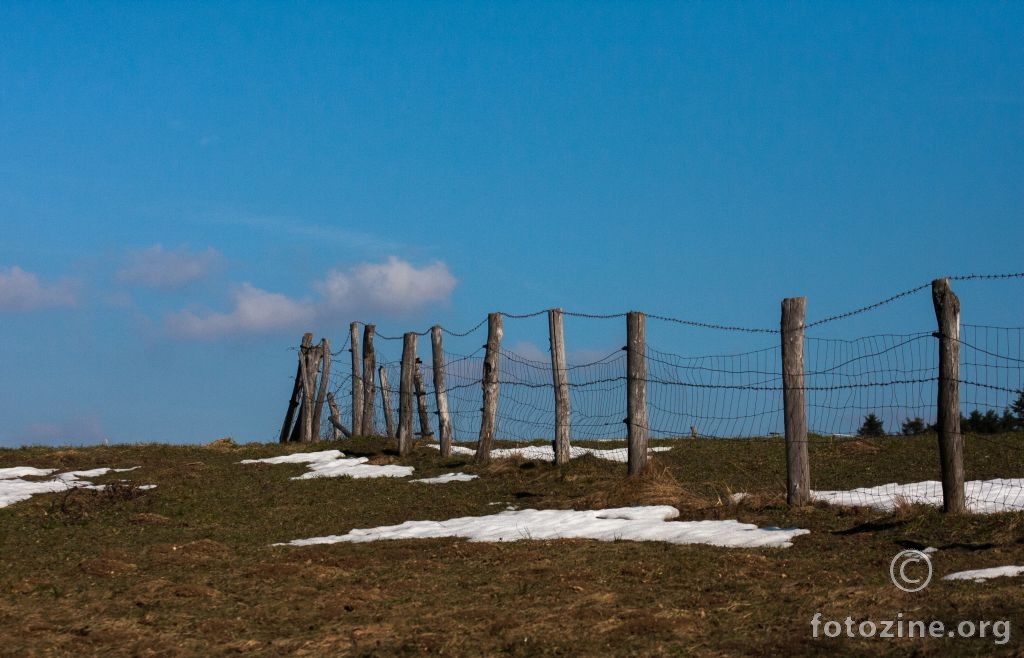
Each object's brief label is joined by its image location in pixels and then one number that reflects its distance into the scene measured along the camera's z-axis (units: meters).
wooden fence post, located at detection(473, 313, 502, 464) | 22.38
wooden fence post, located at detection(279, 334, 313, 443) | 34.00
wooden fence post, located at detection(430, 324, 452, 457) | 24.30
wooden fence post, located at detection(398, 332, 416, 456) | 25.17
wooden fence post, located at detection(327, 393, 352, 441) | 31.67
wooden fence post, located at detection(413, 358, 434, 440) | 25.88
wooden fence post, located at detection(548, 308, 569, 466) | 20.62
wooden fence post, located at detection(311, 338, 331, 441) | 32.78
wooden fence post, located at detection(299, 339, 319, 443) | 33.19
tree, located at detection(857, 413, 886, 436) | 36.93
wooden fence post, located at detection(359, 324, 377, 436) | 29.05
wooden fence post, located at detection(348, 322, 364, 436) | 30.27
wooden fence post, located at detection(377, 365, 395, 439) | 28.36
